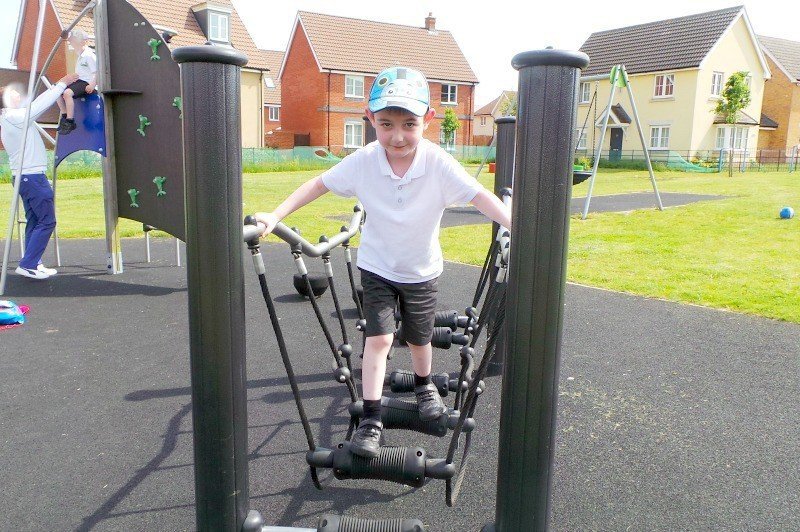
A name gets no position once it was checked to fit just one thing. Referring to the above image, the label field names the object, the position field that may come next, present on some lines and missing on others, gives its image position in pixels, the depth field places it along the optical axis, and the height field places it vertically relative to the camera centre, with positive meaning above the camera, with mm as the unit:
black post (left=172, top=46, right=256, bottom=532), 1652 -313
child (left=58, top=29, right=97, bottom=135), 6629 +718
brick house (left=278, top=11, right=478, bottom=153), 39500 +5472
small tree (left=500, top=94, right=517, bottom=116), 58656 +5321
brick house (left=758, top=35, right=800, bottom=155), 41844 +3967
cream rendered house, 35844 +4849
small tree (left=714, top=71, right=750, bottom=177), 33531 +3648
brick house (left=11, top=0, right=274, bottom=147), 31141 +6222
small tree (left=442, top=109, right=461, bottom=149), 41719 +2405
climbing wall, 6176 +331
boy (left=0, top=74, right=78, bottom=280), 6555 -290
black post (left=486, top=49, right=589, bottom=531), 1561 -288
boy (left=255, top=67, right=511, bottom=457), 2572 -179
